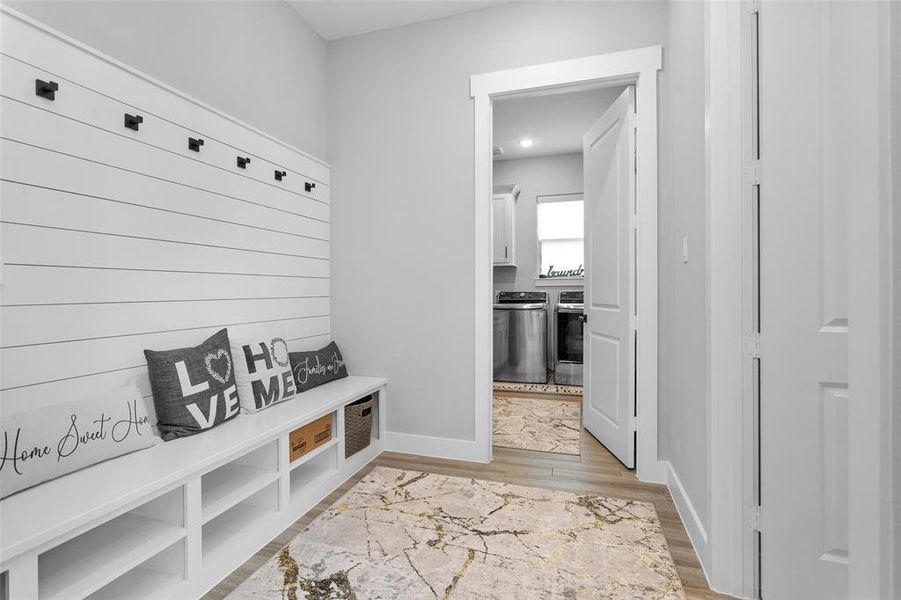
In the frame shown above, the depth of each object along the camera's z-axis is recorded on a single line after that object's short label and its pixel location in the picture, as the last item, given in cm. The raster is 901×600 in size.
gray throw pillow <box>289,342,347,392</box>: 258
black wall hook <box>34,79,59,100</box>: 146
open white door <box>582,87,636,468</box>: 259
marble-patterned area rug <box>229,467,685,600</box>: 155
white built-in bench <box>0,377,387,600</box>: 114
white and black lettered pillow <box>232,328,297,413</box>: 214
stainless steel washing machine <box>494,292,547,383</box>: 510
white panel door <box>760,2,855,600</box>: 131
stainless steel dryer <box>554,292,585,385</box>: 496
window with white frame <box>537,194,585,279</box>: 564
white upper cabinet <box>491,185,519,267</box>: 548
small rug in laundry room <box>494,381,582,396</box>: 464
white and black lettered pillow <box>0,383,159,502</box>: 126
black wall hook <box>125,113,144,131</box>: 174
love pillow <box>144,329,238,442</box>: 177
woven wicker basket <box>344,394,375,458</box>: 252
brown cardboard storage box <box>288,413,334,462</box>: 208
